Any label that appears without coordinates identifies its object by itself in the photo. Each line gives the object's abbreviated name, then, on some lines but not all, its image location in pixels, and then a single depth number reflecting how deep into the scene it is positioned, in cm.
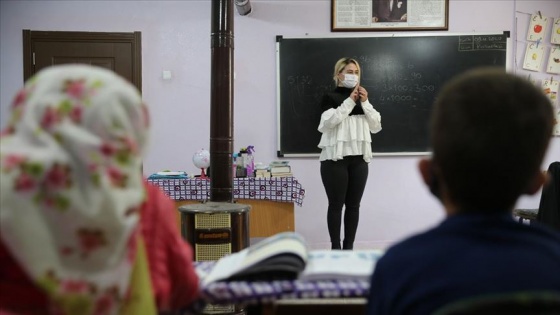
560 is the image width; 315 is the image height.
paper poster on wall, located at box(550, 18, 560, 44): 439
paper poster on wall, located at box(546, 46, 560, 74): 439
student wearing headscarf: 66
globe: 370
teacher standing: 333
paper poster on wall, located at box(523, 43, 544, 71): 437
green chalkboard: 429
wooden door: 423
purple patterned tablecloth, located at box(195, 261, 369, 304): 95
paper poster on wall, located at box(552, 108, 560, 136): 439
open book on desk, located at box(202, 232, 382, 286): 100
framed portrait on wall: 427
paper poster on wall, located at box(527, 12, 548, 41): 437
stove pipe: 256
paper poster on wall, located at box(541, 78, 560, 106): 440
